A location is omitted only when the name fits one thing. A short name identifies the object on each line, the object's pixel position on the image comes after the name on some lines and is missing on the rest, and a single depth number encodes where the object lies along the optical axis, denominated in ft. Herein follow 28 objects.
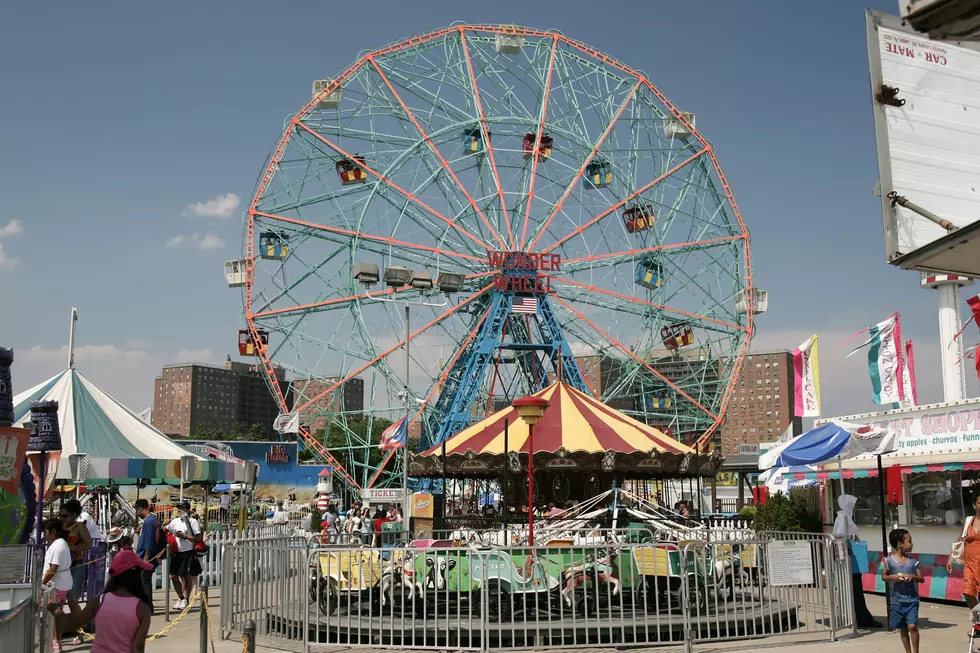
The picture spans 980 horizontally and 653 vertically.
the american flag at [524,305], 112.47
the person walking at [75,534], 37.42
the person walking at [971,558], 28.86
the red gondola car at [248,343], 107.04
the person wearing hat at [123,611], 21.43
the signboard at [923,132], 14.67
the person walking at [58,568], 34.06
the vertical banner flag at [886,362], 71.51
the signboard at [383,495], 97.81
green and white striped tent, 58.13
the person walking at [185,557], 48.83
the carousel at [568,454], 52.65
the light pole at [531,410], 41.57
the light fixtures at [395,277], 107.04
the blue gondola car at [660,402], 124.26
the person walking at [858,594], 39.42
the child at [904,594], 29.66
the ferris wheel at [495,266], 108.78
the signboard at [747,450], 102.12
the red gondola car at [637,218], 119.55
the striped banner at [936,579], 49.63
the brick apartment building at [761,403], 481.46
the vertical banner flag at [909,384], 71.31
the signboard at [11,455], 32.68
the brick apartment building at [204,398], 603.67
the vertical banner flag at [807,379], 71.31
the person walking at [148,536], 49.21
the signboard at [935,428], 53.11
